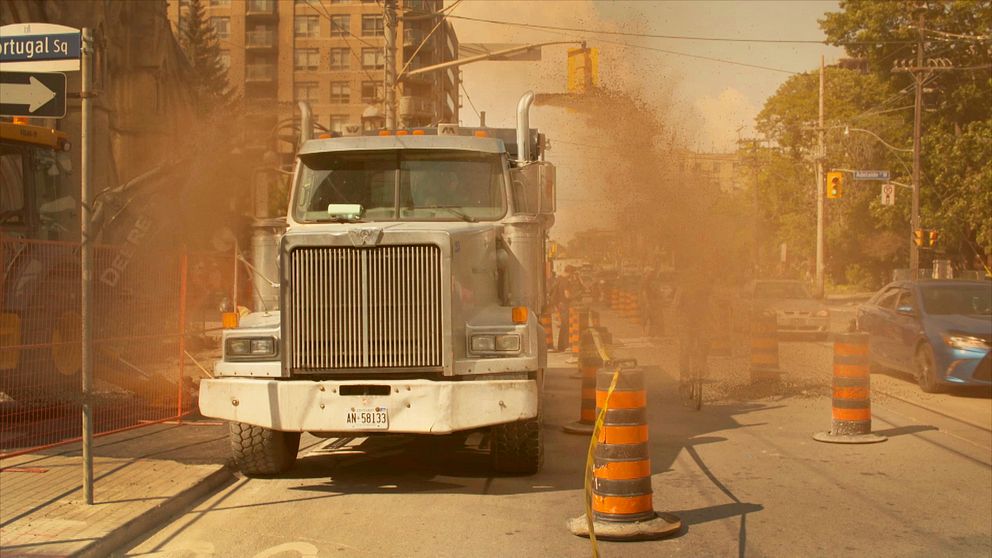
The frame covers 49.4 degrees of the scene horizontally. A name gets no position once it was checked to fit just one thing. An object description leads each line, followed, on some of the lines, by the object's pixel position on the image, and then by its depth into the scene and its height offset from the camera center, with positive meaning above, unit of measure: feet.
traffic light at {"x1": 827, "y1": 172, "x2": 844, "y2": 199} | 128.76 +8.85
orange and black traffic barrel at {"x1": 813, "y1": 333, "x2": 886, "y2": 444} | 37.17 -4.76
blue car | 50.80 -3.68
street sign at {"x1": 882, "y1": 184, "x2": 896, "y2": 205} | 144.15 +8.61
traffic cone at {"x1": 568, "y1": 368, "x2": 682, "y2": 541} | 24.17 -4.73
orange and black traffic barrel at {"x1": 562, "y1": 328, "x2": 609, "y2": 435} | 39.00 -5.13
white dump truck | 27.94 -2.40
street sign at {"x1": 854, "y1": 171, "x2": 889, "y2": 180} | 125.70 +9.75
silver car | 87.92 -4.16
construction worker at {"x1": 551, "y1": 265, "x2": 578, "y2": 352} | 86.38 -3.60
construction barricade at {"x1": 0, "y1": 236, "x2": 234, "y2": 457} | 35.91 -2.98
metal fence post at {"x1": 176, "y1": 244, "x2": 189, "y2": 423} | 41.50 -2.59
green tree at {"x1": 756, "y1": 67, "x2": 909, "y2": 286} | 179.73 +16.14
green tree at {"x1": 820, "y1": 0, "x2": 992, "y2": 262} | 149.87 +23.49
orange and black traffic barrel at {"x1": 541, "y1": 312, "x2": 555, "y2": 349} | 79.58 -5.85
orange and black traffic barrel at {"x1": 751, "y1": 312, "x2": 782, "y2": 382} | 53.26 -4.55
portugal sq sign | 25.61 +4.98
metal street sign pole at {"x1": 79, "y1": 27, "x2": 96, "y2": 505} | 26.00 -0.07
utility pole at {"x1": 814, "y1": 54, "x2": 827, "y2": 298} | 167.32 +8.36
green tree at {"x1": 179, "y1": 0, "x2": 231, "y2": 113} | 239.71 +48.23
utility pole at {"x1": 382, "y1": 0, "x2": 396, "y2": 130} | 79.46 +15.08
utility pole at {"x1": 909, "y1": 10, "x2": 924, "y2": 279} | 130.11 +12.45
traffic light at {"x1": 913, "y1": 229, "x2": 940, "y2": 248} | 126.52 +2.36
